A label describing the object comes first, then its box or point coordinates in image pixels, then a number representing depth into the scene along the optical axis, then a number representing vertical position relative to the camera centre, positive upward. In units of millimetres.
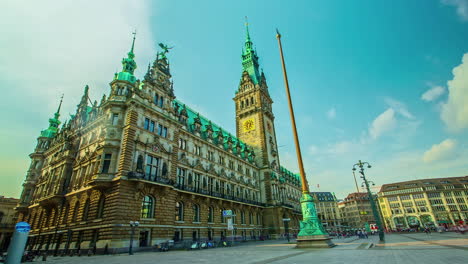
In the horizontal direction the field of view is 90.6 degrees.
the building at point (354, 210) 126144 +8234
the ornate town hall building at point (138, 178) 26094 +7931
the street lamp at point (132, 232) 21812 +410
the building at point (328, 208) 126500 +9967
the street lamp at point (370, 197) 30078 +3687
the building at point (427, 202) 89438 +7584
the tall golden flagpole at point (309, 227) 19453 +53
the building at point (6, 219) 54159 +5442
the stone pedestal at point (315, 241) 19125 -1087
